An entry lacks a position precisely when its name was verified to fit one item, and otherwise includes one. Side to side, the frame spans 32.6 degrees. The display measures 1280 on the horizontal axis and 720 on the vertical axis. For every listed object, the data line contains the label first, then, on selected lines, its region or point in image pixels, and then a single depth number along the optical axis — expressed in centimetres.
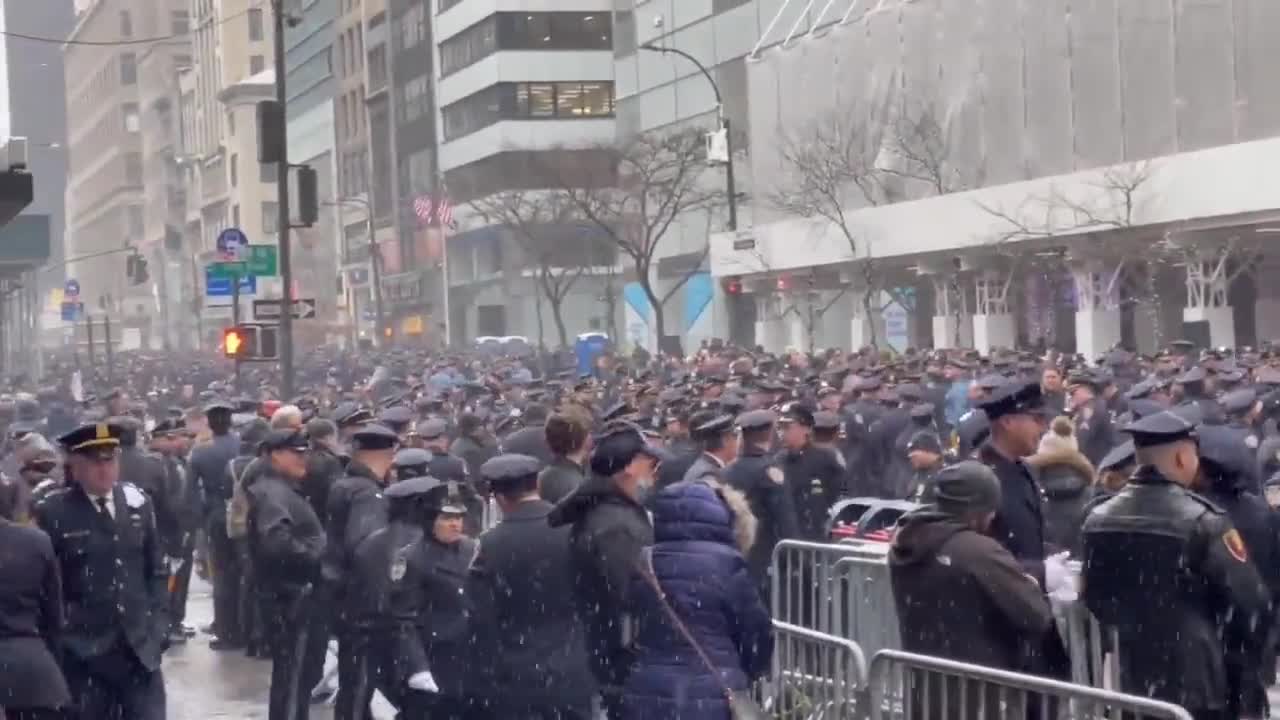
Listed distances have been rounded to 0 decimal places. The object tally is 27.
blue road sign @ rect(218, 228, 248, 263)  3288
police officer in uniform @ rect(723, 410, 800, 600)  1279
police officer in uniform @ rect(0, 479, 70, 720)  839
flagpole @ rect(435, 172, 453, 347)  9286
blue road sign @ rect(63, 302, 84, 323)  7425
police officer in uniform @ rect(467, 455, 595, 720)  857
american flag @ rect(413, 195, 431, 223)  7449
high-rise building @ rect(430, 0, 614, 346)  8719
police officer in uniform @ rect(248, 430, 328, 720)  1184
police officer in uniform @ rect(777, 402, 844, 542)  1410
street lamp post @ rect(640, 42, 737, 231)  4412
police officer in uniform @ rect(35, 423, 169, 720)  957
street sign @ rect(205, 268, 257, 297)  3203
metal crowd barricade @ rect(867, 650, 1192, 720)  658
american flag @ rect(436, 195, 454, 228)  7244
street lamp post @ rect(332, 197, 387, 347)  7712
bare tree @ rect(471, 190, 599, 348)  7006
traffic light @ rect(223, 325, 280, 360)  2500
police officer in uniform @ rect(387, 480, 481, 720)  908
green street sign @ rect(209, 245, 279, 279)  3030
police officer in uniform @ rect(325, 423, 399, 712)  1102
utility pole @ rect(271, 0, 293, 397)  2677
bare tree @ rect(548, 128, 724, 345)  6159
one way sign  2656
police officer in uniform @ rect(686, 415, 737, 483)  1123
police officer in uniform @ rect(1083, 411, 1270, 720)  758
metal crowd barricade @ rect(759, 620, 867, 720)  907
